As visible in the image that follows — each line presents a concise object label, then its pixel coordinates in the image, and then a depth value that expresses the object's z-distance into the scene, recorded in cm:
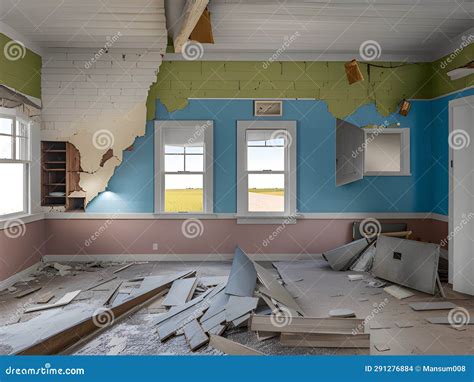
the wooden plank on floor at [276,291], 377
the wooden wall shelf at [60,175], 606
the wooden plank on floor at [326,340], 303
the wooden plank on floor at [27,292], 450
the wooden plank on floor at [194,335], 311
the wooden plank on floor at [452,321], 365
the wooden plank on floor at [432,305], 404
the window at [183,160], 618
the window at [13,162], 505
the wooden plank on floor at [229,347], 293
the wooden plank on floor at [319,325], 310
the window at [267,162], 621
